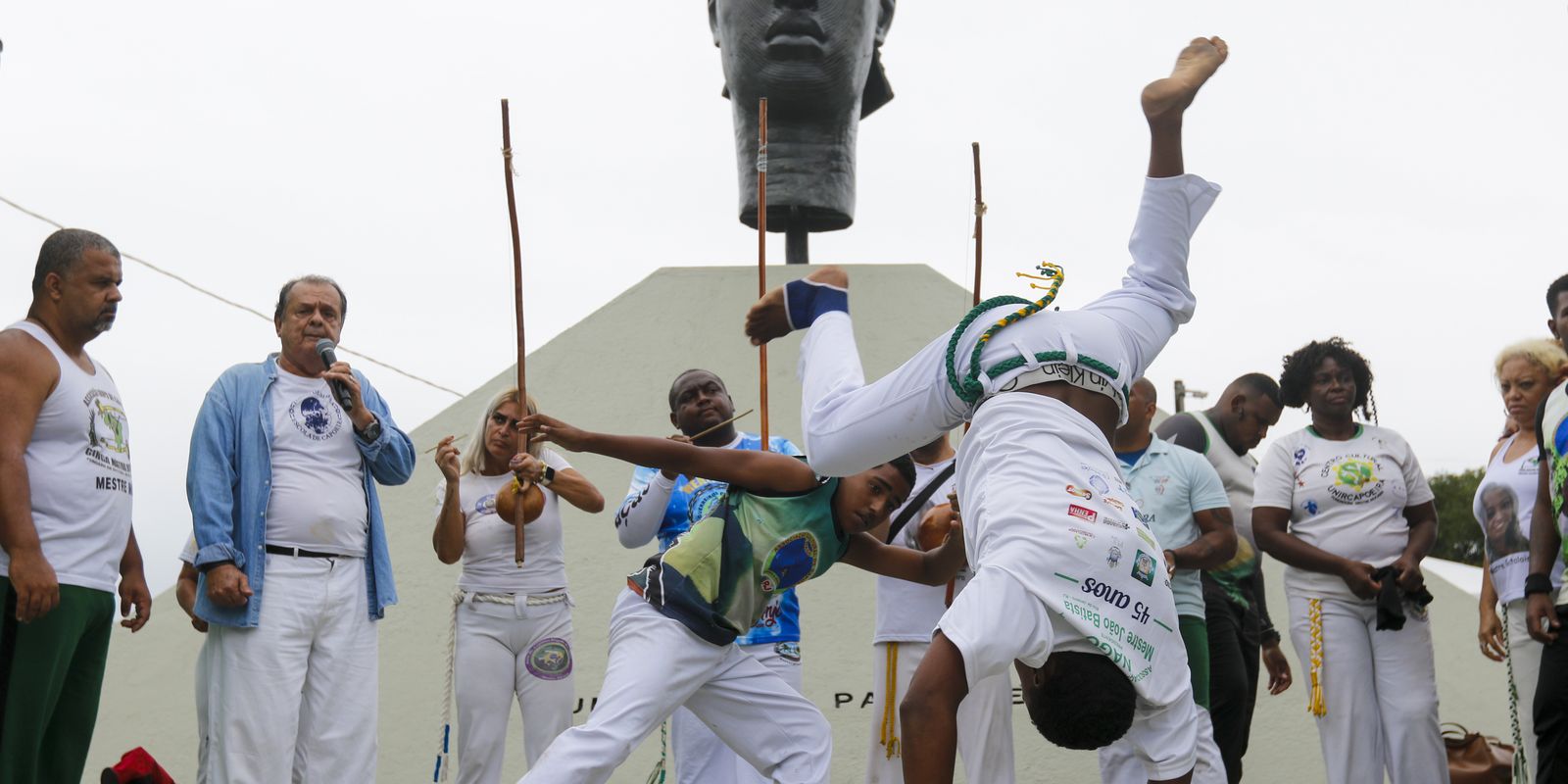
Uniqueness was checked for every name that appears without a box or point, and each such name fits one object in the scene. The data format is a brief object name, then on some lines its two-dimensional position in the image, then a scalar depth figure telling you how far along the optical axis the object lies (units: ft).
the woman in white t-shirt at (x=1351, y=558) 15.17
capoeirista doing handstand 8.78
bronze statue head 24.64
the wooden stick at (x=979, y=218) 13.56
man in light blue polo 15.03
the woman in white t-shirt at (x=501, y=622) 14.88
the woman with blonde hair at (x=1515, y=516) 14.07
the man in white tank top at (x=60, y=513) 11.84
